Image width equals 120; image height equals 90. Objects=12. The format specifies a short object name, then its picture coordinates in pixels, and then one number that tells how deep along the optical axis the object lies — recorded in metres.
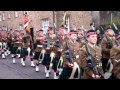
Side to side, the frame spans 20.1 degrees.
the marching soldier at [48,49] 9.65
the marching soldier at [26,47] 12.10
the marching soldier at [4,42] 16.10
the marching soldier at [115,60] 5.77
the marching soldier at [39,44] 10.49
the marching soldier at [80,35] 9.01
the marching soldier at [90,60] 5.57
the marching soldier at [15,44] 13.49
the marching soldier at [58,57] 8.68
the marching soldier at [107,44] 7.73
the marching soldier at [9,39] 15.70
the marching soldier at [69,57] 6.66
